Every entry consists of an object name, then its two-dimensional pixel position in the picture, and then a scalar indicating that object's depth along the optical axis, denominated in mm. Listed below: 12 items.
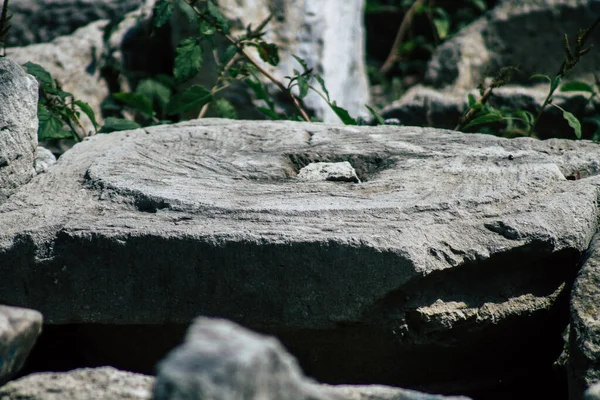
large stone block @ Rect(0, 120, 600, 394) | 3232
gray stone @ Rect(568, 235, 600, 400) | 3072
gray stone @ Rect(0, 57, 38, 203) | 3896
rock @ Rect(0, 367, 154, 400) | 2432
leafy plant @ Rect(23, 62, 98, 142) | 5168
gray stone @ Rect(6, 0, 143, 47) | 7918
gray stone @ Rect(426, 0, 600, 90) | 8242
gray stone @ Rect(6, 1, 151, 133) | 6891
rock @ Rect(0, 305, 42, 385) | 2434
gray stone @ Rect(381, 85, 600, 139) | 6758
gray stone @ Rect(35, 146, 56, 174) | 4347
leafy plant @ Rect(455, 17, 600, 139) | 4809
